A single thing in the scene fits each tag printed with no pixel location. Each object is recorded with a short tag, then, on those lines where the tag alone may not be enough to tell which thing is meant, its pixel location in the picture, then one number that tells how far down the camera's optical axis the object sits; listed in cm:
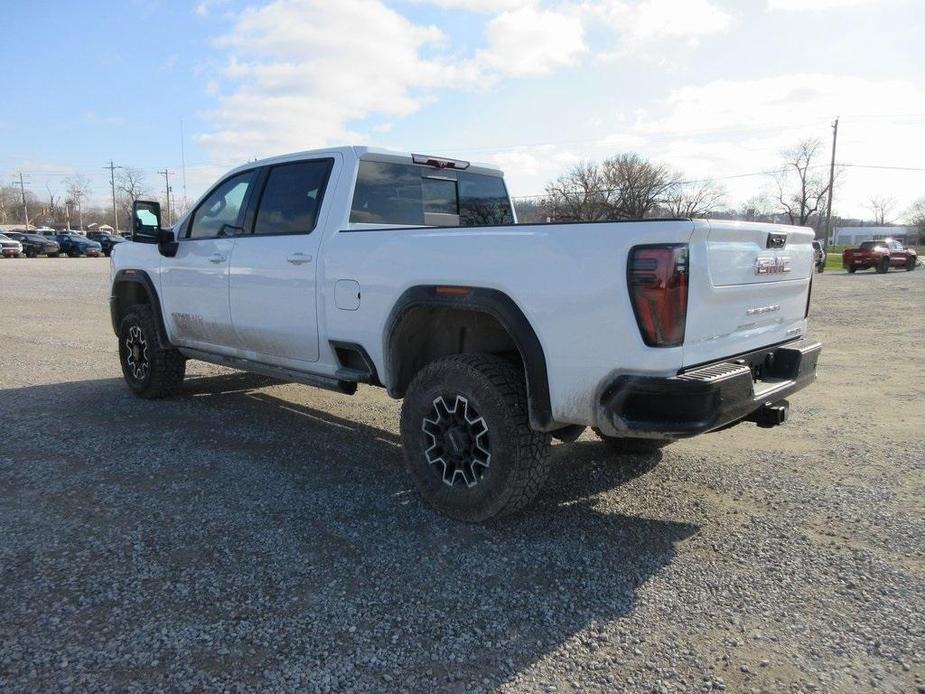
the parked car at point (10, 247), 4078
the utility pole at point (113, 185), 10494
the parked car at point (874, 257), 3422
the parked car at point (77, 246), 4528
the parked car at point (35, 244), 4350
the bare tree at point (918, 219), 9541
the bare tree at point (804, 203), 7506
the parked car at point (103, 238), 4878
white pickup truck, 302
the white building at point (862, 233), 11856
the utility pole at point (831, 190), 5249
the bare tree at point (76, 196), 11969
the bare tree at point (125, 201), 10117
